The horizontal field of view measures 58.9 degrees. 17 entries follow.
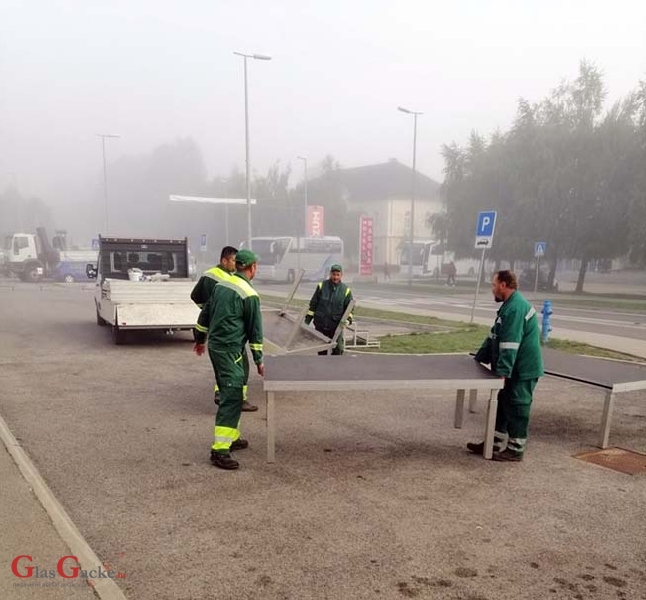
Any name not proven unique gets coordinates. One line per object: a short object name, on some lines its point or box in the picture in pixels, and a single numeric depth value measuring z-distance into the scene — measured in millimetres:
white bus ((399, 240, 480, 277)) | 49562
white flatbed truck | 10648
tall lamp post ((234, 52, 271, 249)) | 24191
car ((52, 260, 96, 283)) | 34219
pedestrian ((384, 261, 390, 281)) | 43797
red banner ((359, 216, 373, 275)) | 38000
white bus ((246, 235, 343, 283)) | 38250
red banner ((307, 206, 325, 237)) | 43250
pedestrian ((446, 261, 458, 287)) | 37062
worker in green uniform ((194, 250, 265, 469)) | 4738
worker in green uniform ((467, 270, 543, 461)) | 4871
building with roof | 65562
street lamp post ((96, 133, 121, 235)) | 42844
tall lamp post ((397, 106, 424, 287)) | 33312
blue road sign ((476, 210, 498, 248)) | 13461
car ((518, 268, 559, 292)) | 33784
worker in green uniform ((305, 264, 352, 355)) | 7848
